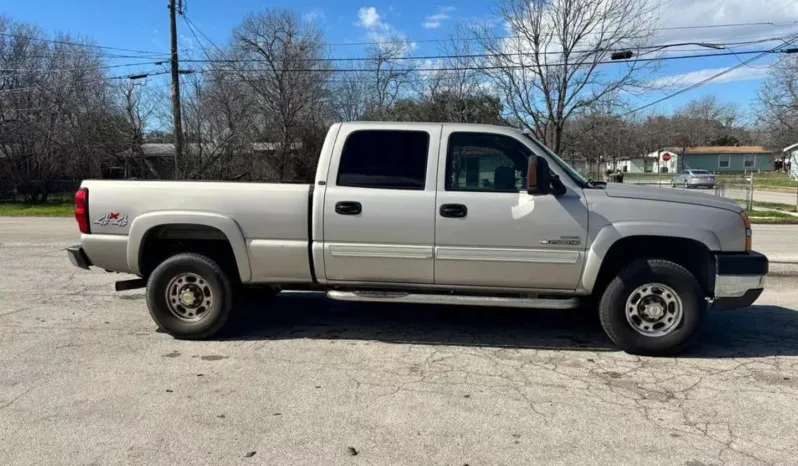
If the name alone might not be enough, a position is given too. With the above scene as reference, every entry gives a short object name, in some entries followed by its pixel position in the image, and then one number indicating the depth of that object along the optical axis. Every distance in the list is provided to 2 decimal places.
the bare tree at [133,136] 27.05
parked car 35.79
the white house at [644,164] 89.81
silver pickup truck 4.86
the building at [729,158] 85.44
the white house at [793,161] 59.78
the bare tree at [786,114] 38.75
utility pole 22.17
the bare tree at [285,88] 30.56
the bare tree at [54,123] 28.45
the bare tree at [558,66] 20.42
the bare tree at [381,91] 32.78
